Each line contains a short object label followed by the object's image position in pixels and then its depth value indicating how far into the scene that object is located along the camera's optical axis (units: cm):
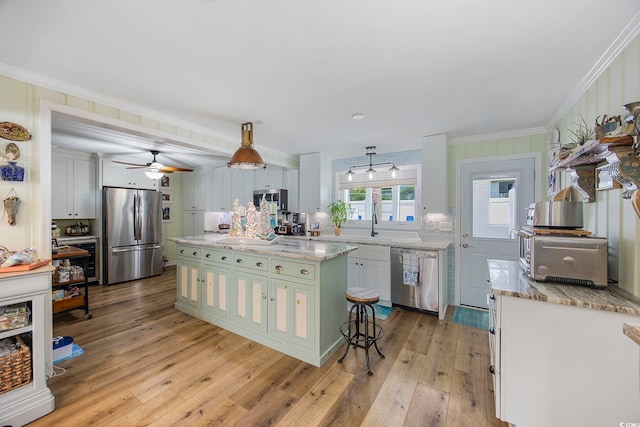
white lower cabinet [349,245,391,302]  383
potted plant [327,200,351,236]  463
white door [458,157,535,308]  350
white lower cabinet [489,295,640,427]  141
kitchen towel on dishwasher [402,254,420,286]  359
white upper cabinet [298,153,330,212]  485
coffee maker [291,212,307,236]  518
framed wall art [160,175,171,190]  640
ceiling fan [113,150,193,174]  432
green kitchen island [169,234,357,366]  245
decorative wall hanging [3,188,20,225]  199
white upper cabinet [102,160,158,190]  503
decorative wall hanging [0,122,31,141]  197
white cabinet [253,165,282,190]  543
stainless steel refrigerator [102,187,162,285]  498
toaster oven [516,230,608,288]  161
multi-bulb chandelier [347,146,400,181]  433
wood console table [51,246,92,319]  328
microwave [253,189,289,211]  532
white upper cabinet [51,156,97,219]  468
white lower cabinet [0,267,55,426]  172
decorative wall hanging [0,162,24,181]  197
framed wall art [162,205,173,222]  645
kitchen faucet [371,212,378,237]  448
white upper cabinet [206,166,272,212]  578
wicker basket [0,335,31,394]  174
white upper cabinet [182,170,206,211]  650
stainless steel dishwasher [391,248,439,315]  350
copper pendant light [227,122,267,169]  290
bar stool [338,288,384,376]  239
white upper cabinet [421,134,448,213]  375
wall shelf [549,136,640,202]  133
